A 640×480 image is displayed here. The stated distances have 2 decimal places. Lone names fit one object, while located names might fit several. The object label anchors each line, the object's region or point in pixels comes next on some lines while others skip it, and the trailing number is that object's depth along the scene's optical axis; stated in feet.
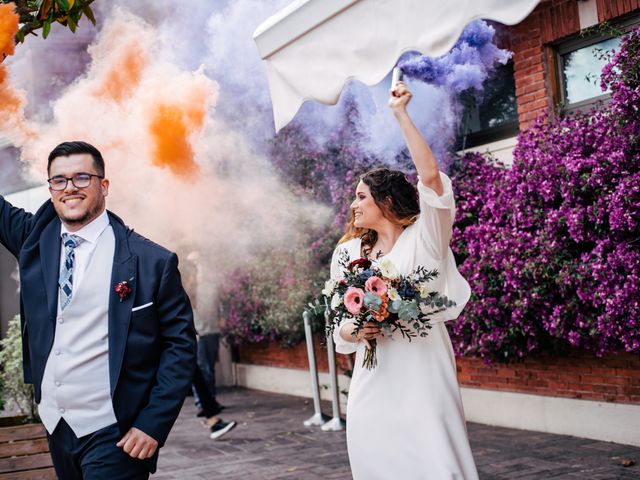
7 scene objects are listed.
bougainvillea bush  18.56
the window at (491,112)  25.54
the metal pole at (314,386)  28.06
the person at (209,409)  26.58
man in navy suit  9.58
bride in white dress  10.98
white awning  11.60
